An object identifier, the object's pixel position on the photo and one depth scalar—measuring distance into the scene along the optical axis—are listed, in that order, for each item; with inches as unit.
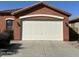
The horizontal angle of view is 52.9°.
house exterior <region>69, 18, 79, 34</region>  436.1
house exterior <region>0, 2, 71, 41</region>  358.3
